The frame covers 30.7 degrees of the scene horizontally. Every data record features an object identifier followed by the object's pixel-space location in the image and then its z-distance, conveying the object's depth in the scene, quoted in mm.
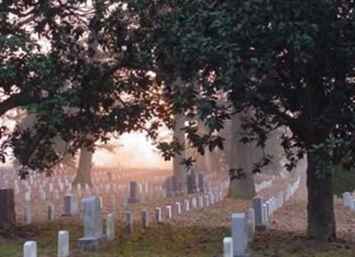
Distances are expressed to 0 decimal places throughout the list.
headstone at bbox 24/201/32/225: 18250
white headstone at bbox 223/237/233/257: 10398
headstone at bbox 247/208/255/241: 14453
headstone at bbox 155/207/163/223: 18578
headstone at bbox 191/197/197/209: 23925
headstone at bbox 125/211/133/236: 15548
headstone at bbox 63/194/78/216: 20906
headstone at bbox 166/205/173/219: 20131
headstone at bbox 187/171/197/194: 31719
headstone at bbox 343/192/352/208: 25419
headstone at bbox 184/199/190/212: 22678
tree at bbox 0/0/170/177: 12938
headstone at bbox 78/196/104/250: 12906
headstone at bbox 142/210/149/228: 16806
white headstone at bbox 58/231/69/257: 11609
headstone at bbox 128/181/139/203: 26703
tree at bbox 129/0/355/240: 10375
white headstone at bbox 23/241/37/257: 10047
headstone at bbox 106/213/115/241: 14258
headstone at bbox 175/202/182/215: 21281
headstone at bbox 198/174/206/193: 32375
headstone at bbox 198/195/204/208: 24903
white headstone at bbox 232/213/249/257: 11609
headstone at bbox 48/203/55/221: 19000
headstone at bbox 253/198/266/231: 16512
